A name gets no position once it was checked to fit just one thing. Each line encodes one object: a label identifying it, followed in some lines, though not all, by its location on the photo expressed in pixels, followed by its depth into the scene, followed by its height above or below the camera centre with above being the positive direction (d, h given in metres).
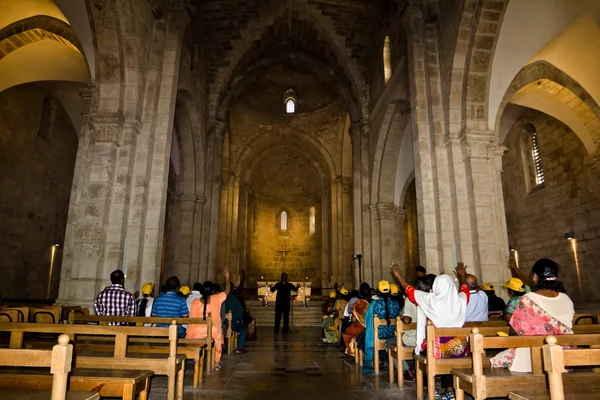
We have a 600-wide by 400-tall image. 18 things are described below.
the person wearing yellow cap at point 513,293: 4.95 -0.03
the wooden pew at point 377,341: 6.61 -0.82
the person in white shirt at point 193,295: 8.25 -0.12
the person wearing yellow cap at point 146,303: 7.34 -0.25
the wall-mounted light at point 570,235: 14.61 +1.94
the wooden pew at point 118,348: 3.78 -0.59
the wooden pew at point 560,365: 2.49 -0.46
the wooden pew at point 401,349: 5.67 -0.81
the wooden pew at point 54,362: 2.24 -0.41
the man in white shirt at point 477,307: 6.11 -0.24
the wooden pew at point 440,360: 4.35 -0.77
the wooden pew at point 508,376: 3.27 -0.61
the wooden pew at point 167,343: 5.24 -0.75
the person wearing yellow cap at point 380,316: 6.78 -0.42
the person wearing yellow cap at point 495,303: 7.59 -0.23
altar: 20.23 -0.24
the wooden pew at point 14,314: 5.60 -0.36
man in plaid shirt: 6.16 -0.17
